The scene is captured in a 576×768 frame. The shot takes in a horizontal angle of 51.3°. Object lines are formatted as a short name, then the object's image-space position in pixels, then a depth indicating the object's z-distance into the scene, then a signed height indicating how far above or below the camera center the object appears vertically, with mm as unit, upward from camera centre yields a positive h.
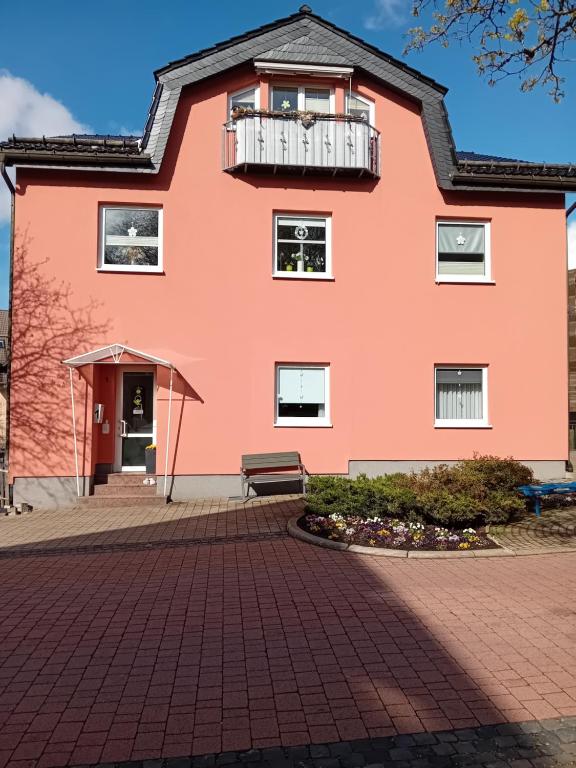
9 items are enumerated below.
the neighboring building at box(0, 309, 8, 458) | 12875 +973
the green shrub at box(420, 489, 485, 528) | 8250 -1293
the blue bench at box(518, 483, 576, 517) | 9523 -1196
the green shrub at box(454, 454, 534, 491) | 9383 -917
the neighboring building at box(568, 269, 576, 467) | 14563 +1838
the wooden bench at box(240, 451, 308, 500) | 11414 -1089
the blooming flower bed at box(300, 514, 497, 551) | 7699 -1604
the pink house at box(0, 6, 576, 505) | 11617 +2651
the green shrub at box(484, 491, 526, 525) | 8633 -1312
